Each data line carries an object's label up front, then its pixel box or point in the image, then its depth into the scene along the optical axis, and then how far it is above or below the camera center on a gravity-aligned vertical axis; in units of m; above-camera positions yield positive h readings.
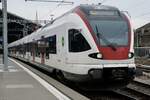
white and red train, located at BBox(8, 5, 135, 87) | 7.26 +0.11
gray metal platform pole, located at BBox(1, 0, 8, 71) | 12.41 +0.74
